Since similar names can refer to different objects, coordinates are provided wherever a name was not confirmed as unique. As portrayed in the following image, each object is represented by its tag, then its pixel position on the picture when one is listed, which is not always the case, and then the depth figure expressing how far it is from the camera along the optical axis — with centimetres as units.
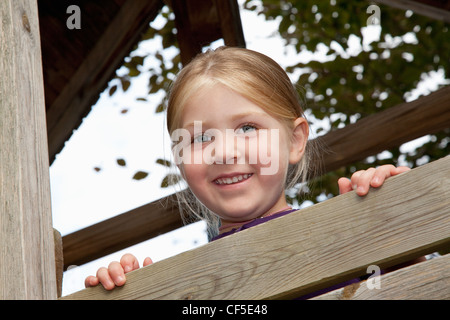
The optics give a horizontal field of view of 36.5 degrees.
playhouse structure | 135
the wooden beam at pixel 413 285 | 132
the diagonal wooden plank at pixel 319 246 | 135
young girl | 203
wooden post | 145
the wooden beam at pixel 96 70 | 445
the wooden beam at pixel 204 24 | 409
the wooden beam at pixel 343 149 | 386
